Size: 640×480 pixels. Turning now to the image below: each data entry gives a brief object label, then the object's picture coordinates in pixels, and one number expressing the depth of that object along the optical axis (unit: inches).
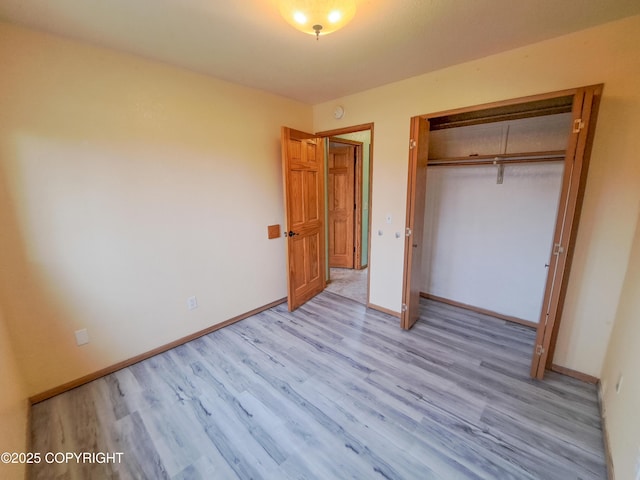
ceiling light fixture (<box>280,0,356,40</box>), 48.3
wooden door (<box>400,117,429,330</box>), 94.5
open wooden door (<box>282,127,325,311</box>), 115.0
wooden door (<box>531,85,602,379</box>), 65.4
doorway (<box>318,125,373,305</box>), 169.2
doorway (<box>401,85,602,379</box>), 67.1
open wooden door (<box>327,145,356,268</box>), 175.0
